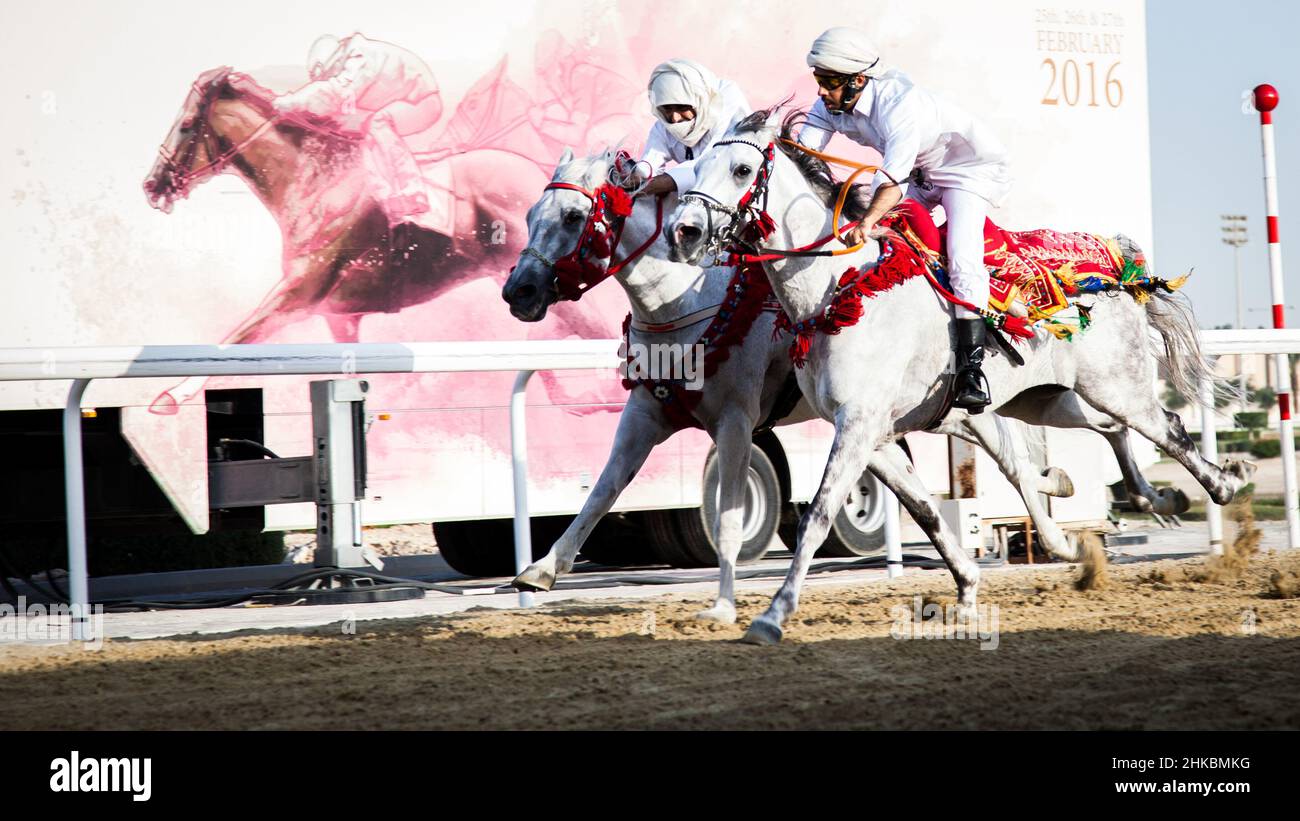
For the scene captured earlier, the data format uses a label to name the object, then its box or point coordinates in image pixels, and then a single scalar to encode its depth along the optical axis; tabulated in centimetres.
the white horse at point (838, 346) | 1153
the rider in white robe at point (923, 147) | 1228
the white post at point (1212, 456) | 1947
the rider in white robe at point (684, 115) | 1314
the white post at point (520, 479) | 1574
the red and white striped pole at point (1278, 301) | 1956
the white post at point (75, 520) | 1405
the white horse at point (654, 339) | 1270
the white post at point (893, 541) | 1858
